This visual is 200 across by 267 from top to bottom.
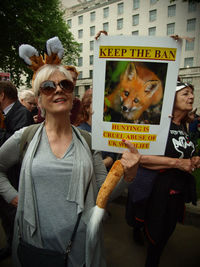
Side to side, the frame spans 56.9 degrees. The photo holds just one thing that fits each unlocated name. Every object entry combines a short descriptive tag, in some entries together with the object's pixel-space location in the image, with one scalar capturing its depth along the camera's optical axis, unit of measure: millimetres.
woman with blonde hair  1172
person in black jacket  2037
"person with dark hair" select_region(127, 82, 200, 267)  1768
